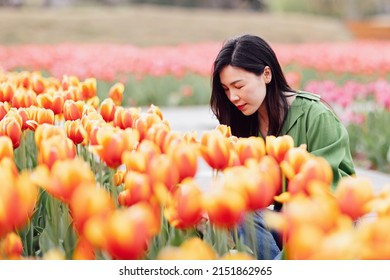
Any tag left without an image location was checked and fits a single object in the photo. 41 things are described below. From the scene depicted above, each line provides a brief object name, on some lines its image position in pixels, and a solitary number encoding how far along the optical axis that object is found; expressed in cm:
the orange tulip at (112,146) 450
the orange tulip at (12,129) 487
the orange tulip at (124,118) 499
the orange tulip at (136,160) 445
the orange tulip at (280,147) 455
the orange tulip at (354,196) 419
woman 533
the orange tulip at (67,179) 427
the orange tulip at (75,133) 488
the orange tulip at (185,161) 439
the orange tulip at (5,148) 455
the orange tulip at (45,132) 466
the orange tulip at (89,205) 414
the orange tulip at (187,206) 426
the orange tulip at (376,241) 408
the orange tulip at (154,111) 508
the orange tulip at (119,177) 492
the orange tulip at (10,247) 432
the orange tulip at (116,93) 588
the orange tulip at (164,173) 436
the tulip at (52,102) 538
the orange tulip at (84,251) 422
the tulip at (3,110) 524
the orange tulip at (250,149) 453
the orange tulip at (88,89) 589
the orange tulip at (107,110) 519
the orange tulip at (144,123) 478
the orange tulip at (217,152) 449
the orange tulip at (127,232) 405
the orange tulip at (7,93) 568
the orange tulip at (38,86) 602
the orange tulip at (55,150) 446
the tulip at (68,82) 622
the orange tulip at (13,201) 415
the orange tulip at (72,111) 516
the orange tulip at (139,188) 434
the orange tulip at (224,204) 421
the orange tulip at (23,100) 550
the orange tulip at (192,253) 409
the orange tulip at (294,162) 442
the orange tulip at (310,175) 432
